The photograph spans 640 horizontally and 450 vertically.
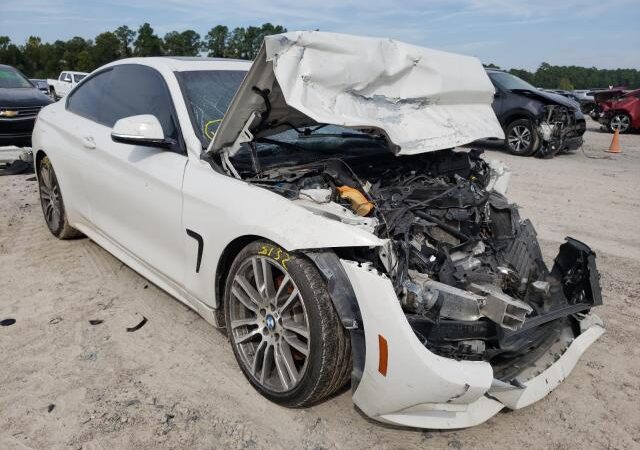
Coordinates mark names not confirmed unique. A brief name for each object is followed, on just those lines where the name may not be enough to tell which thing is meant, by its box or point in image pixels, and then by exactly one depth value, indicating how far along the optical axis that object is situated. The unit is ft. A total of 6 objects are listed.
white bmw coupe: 7.48
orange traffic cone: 39.32
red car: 50.75
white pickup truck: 78.28
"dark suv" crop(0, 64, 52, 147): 28.25
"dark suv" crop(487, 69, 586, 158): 34.91
